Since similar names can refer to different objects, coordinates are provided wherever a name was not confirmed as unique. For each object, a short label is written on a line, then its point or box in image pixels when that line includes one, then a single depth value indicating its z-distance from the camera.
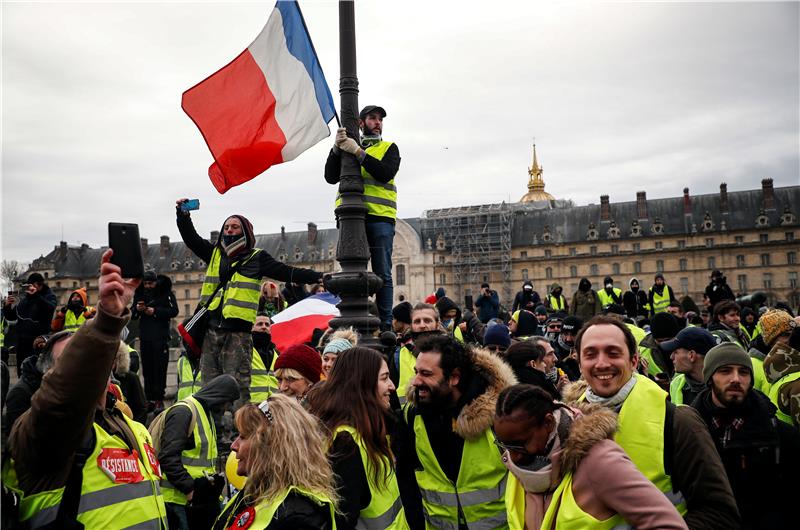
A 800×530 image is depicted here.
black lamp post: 6.80
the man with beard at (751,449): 3.98
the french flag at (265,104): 7.40
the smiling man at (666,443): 2.87
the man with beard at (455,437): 3.89
